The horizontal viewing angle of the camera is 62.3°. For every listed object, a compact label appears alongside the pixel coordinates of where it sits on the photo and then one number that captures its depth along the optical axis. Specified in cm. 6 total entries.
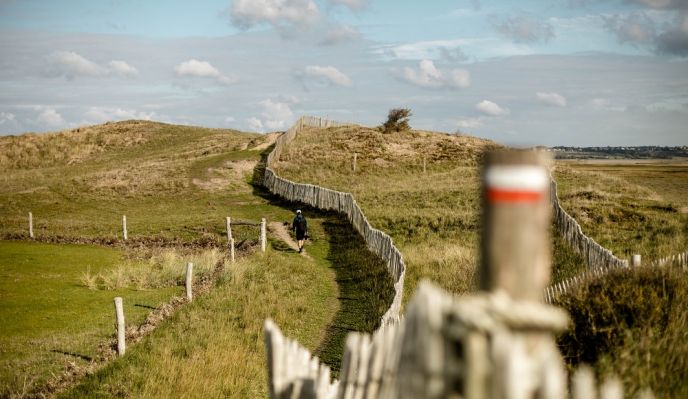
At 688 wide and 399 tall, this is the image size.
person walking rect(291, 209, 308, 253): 2756
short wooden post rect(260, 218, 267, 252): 2831
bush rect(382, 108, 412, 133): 7862
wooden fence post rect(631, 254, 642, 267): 1039
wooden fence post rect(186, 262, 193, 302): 1855
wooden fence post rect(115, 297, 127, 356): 1356
